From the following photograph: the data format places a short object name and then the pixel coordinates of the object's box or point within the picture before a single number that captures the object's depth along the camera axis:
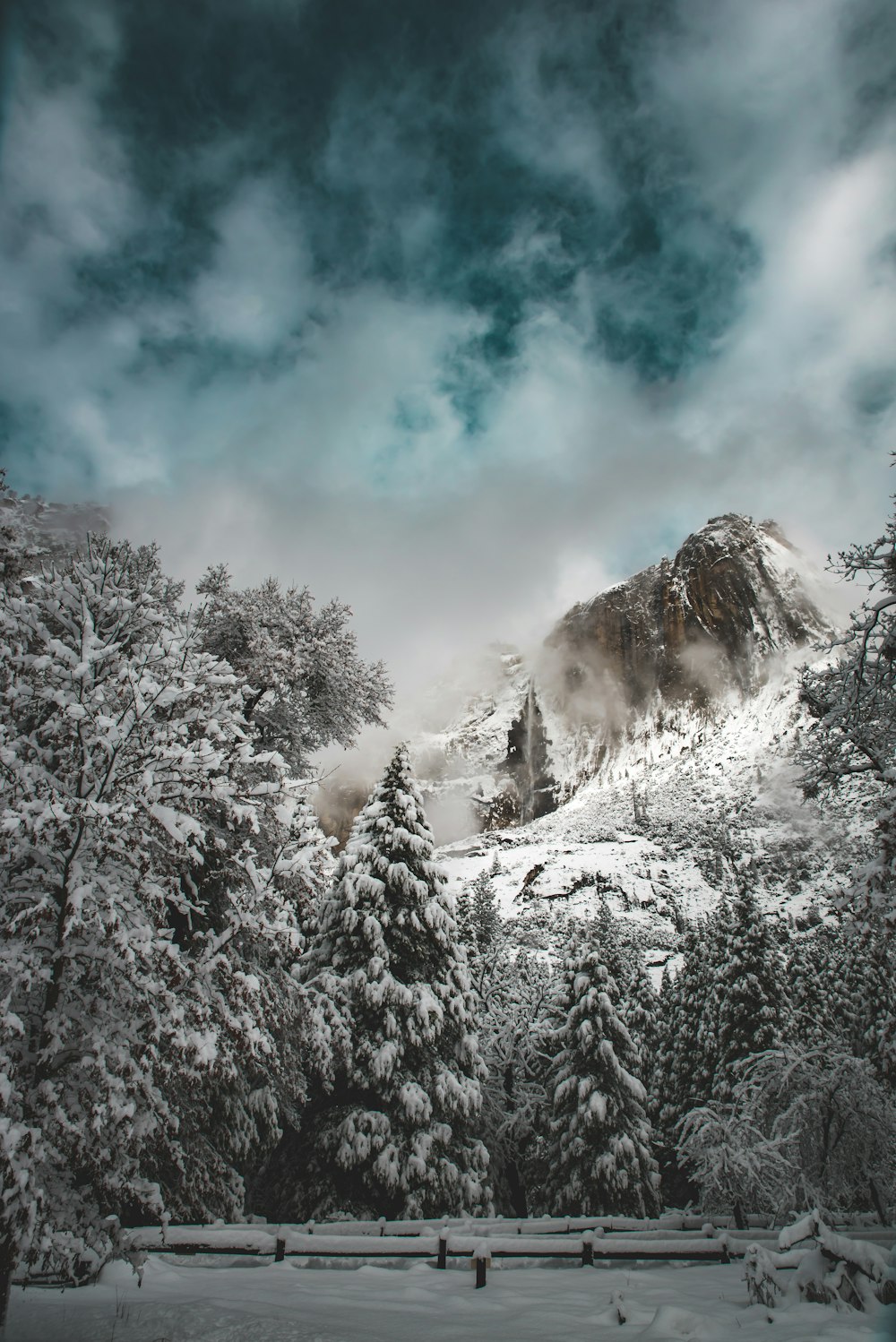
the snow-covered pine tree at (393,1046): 12.65
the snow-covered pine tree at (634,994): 37.56
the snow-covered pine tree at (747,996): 23.64
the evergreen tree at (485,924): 43.16
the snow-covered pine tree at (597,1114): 20.00
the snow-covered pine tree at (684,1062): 27.42
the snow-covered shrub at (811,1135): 13.67
